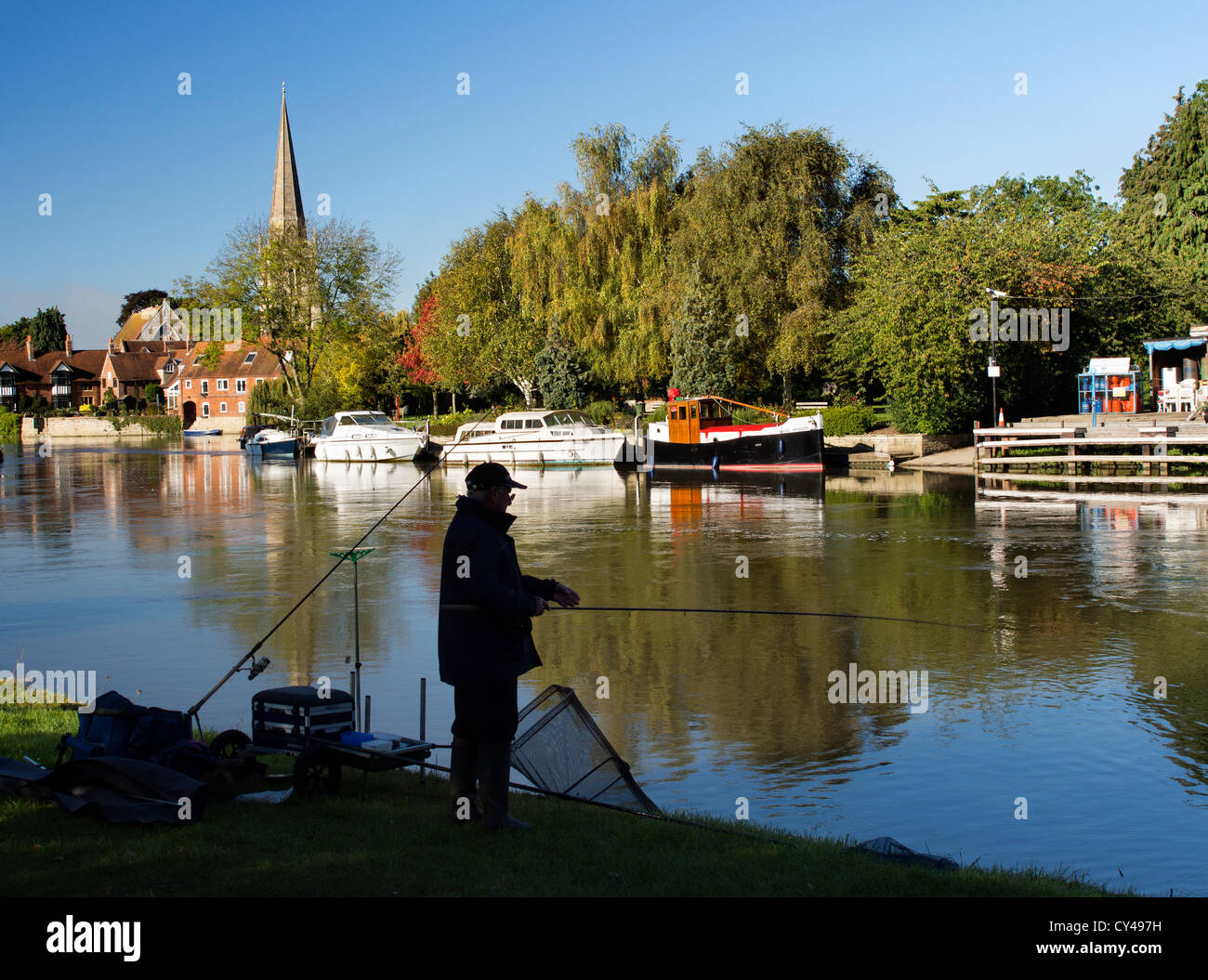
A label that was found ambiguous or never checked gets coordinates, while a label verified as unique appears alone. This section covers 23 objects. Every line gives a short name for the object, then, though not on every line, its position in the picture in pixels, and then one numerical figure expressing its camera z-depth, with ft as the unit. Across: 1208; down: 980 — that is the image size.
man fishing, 21.13
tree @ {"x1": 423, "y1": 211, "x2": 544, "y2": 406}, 211.20
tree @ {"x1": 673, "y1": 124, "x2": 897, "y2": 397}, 166.40
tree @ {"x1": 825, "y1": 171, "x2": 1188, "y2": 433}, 143.84
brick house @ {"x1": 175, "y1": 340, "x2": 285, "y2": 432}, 392.47
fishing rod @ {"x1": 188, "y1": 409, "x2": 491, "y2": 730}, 26.21
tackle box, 24.68
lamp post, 127.24
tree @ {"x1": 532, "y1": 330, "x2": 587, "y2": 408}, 197.16
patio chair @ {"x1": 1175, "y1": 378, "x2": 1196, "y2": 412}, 131.23
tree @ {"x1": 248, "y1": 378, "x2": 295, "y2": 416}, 274.36
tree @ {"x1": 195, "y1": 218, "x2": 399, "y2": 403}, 243.40
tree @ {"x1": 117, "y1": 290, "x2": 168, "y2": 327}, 523.70
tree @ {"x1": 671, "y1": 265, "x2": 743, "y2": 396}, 169.68
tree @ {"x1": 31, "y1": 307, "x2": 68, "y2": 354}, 488.02
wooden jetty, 104.32
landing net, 23.70
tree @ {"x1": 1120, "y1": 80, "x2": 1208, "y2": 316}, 198.29
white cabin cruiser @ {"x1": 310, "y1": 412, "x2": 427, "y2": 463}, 196.03
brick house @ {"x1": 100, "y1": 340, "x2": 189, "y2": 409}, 446.19
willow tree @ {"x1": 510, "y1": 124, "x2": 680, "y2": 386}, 184.75
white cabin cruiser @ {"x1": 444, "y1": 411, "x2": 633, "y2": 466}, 170.19
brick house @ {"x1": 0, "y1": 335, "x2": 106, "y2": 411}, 451.94
